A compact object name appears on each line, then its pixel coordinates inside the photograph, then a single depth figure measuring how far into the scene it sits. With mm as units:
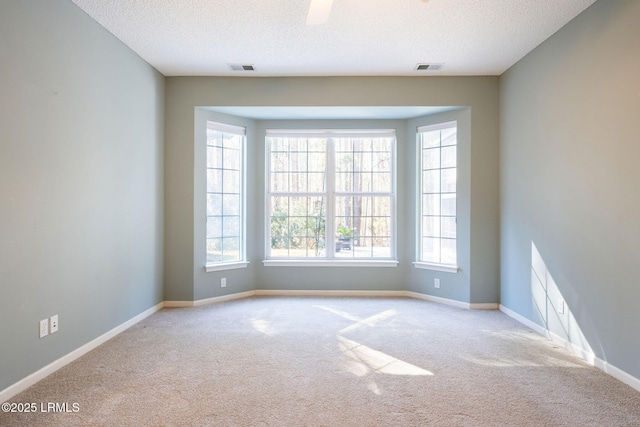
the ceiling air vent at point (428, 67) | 3962
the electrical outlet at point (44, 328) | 2469
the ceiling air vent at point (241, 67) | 3963
